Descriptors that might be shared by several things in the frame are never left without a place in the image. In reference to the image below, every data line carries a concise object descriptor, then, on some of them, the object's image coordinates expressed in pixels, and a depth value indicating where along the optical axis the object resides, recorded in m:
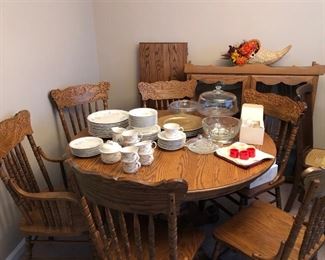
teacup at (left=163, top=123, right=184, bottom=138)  1.59
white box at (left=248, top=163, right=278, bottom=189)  1.84
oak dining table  1.28
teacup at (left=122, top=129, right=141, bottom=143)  1.53
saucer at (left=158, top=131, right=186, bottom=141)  1.58
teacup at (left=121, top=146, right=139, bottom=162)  1.35
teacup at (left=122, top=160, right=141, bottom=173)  1.35
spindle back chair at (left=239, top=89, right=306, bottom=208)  1.85
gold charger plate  1.81
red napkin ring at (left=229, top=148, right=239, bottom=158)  1.49
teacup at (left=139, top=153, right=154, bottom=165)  1.43
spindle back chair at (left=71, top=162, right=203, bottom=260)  0.98
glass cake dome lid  2.09
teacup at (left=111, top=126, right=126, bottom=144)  1.61
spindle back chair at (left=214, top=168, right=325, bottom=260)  1.07
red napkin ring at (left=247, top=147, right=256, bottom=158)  1.48
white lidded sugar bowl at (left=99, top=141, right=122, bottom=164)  1.45
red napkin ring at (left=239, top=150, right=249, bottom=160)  1.46
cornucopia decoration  2.42
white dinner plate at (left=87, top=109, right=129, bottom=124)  1.78
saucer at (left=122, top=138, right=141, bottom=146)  1.53
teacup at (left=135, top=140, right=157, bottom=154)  1.43
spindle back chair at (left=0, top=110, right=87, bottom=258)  1.43
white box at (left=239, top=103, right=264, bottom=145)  1.61
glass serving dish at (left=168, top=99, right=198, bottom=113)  2.13
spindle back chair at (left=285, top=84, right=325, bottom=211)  2.26
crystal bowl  1.70
